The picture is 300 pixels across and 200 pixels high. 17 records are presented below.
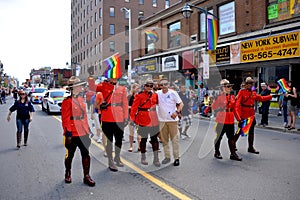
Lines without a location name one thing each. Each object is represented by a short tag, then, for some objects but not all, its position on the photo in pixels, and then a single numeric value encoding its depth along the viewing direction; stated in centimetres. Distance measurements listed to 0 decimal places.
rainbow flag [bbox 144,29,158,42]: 2781
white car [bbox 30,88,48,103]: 2826
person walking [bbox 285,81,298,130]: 1077
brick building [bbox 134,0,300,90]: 1540
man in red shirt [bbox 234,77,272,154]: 731
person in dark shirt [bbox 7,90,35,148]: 836
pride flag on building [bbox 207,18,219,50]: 1783
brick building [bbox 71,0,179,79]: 5300
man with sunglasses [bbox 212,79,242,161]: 683
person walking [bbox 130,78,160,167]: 624
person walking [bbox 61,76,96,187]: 504
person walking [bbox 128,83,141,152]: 820
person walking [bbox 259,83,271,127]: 1202
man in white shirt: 638
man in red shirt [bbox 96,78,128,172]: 584
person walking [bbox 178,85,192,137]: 966
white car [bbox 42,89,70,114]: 1771
